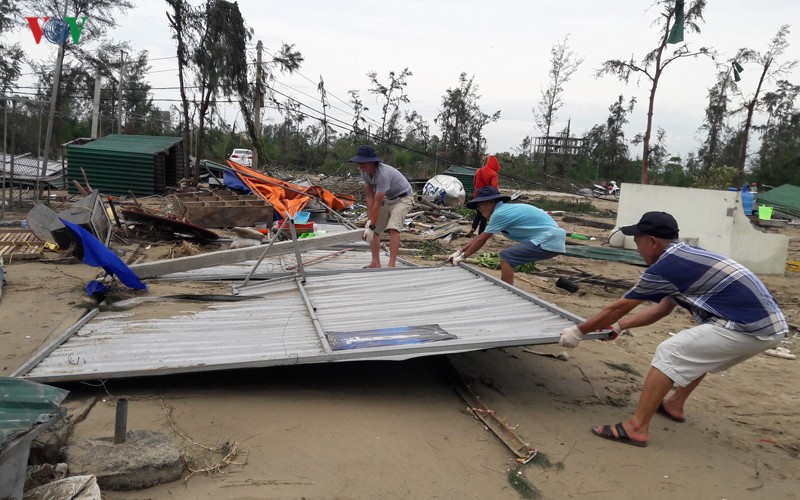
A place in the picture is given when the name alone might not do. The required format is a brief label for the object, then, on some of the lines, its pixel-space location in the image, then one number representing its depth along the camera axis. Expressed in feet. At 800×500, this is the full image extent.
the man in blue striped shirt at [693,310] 10.09
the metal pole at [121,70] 70.44
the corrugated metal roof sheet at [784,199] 76.72
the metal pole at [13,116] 31.57
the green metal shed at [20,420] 6.40
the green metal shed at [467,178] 67.51
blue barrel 64.49
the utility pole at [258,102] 68.08
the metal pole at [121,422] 8.53
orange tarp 33.27
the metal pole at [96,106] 68.64
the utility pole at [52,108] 32.37
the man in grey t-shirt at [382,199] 21.85
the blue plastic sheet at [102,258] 16.62
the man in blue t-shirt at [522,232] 18.25
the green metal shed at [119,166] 51.98
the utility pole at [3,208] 33.86
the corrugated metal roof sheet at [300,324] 11.43
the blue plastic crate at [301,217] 37.01
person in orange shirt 32.58
